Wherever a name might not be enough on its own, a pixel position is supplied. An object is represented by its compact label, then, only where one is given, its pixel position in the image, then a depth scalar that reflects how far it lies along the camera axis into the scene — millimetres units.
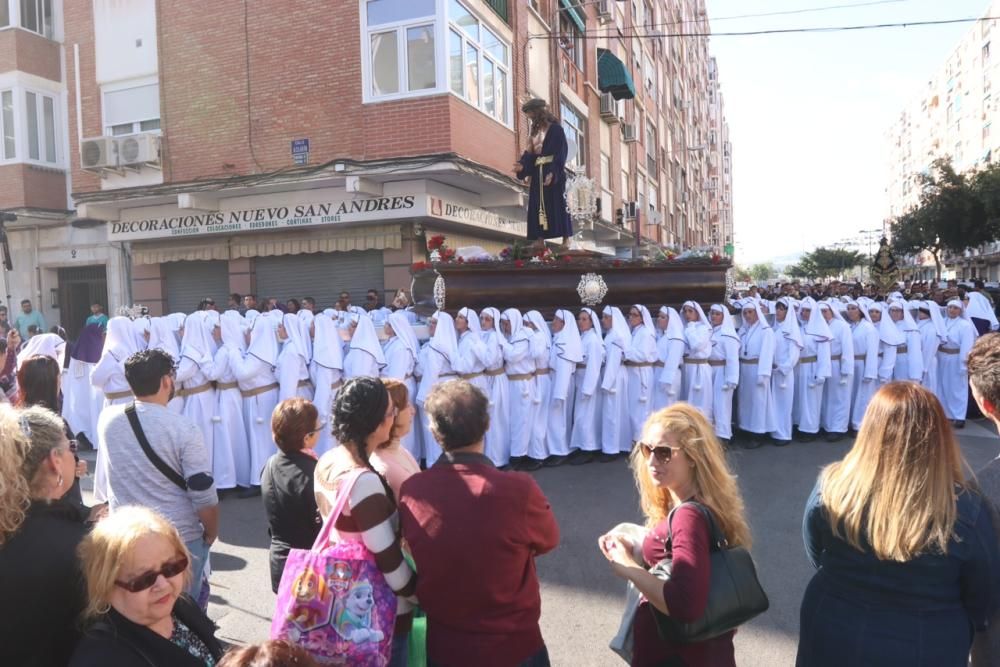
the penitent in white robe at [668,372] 8539
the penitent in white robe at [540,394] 8109
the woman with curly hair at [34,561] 2023
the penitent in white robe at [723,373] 8766
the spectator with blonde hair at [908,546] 2148
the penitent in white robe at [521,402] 8133
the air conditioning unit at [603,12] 22577
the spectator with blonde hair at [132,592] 1905
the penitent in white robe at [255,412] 7246
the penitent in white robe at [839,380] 9078
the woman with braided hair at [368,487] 2443
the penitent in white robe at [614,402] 8445
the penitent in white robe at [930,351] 9867
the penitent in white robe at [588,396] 8398
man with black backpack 3369
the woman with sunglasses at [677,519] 2285
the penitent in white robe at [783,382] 8867
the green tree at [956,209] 29203
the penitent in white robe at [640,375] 8547
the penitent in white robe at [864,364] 9242
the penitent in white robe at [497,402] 7980
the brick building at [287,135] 13406
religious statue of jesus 9211
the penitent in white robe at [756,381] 8781
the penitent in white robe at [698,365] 8641
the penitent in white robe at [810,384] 9000
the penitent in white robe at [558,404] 8297
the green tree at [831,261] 61656
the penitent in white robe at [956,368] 9758
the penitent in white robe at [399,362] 7648
